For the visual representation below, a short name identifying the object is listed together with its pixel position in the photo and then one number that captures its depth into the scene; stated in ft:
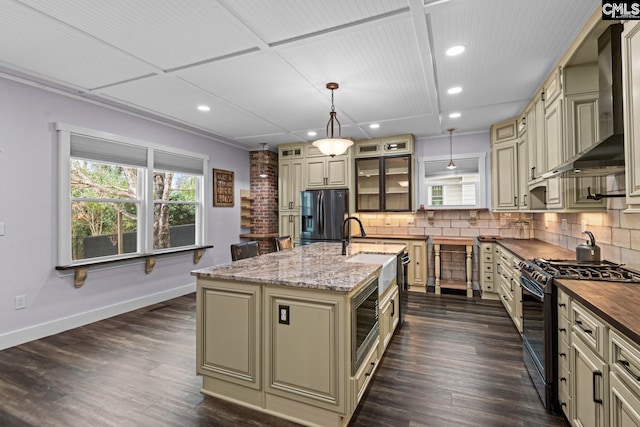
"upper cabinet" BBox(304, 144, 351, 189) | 18.42
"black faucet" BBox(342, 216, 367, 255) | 10.47
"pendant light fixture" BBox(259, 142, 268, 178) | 20.40
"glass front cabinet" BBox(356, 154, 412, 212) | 17.95
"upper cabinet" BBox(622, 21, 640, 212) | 5.07
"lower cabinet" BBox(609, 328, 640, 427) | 3.84
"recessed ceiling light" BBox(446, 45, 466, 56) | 8.26
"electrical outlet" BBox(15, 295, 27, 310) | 10.32
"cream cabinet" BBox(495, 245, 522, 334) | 10.63
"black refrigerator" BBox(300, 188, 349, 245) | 18.08
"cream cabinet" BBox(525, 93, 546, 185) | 10.57
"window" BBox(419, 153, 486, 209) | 16.83
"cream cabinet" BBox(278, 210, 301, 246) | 19.66
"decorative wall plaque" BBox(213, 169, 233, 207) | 18.38
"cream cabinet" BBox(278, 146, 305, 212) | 19.53
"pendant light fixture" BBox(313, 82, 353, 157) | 10.36
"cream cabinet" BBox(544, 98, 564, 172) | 8.80
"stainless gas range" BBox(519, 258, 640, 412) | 6.72
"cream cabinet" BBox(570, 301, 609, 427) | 4.66
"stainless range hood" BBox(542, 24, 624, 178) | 5.77
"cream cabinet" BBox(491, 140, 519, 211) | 14.62
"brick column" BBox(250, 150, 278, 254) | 20.29
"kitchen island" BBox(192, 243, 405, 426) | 6.21
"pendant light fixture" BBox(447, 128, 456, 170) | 17.10
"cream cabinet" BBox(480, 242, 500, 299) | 15.19
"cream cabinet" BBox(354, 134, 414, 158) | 17.57
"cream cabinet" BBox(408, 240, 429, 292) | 16.63
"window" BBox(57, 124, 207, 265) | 11.76
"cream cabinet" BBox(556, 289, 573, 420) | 6.07
